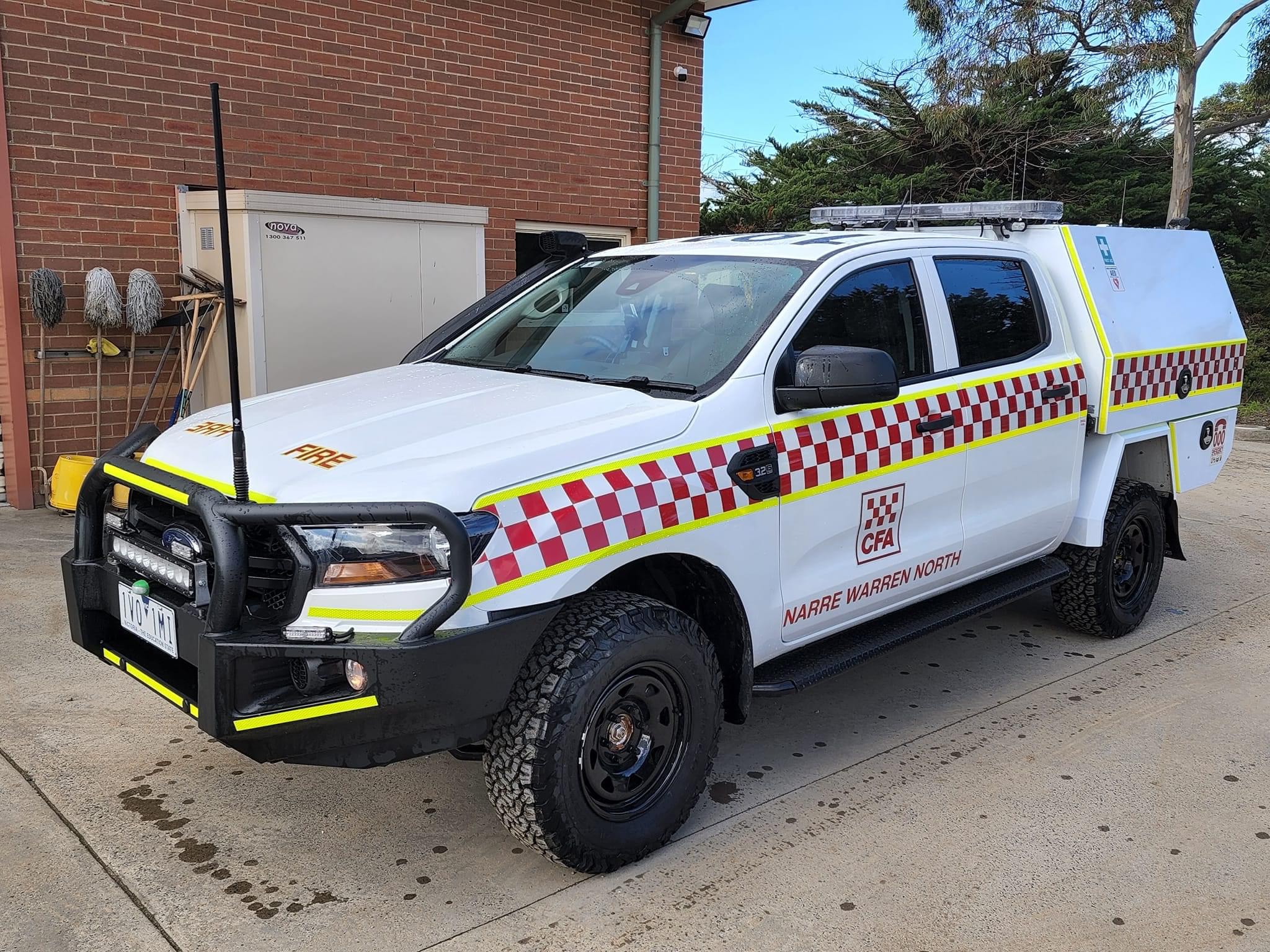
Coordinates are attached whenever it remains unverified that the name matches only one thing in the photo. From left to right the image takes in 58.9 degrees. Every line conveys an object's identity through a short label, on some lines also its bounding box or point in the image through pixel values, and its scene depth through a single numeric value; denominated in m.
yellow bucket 6.77
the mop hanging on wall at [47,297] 6.66
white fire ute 2.71
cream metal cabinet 6.83
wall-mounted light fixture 9.77
